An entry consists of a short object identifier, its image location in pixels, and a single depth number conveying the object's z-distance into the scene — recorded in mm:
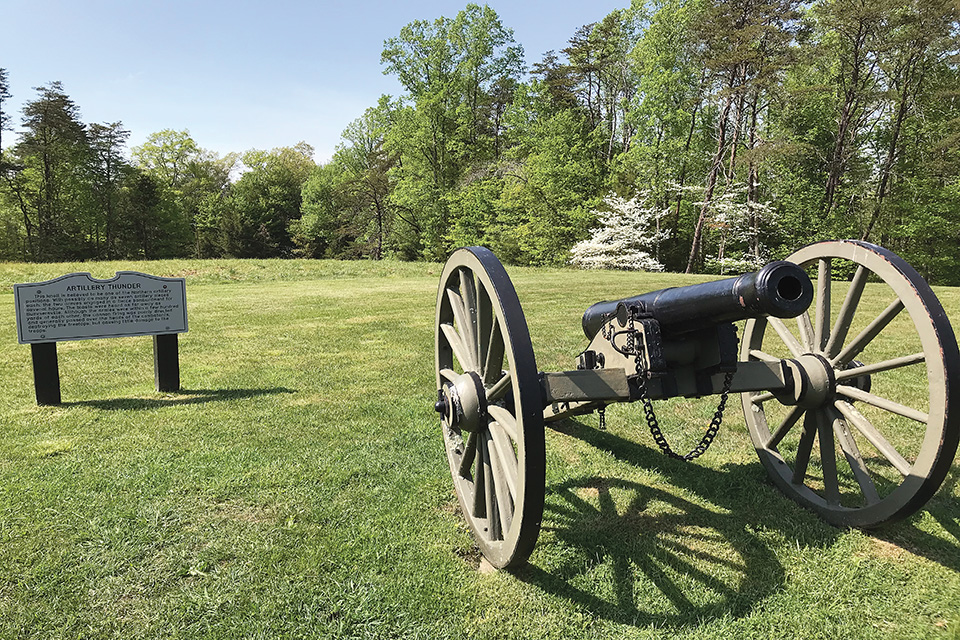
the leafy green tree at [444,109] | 36094
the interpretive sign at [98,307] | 5168
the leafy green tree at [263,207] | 51062
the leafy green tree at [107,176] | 42312
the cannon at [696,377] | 2346
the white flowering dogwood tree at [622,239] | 28766
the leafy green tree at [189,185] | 50094
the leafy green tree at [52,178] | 39375
